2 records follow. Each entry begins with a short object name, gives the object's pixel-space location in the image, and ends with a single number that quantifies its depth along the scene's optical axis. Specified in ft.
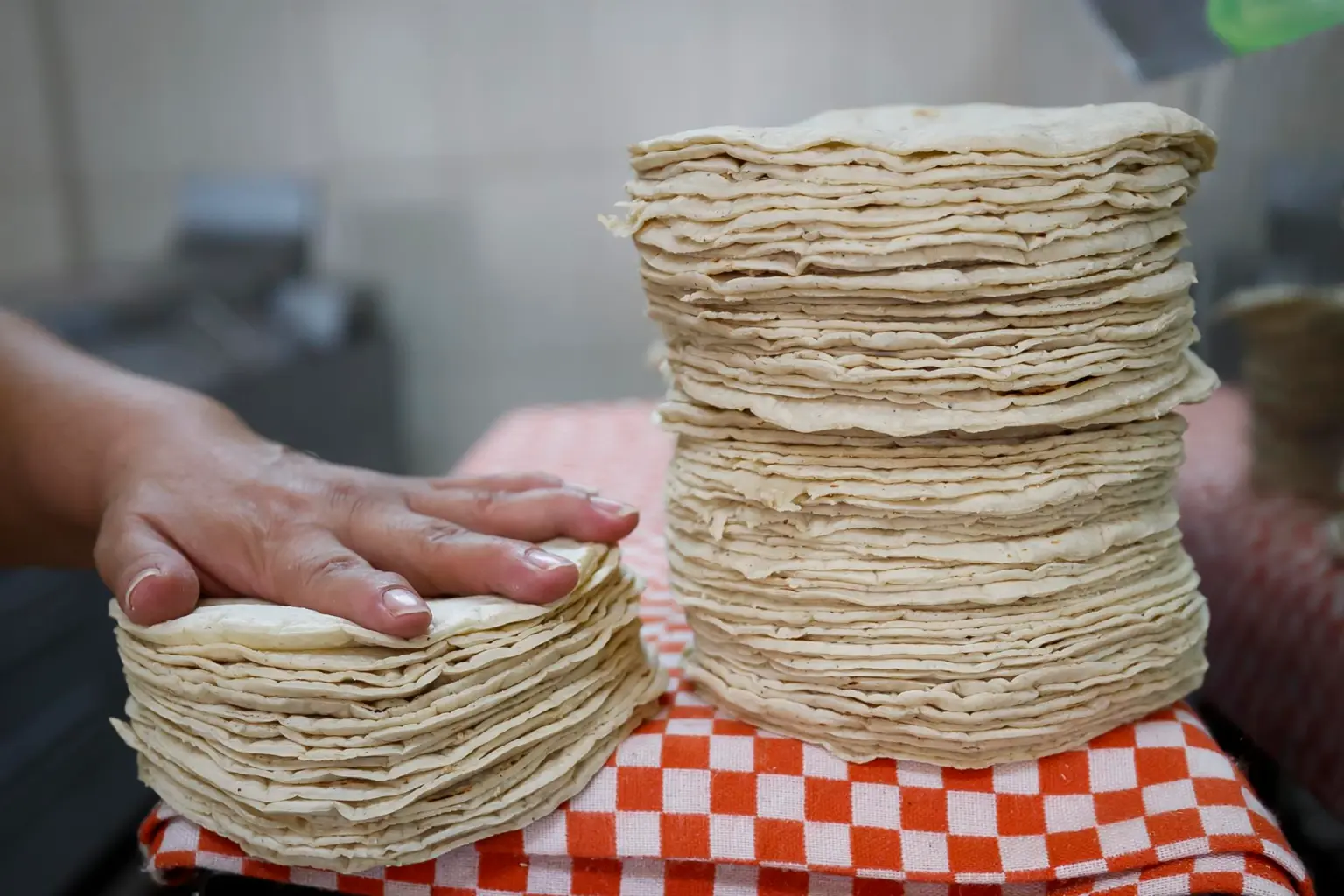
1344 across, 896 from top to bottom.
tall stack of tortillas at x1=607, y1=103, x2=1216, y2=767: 0.82
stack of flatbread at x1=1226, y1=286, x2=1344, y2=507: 1.18
